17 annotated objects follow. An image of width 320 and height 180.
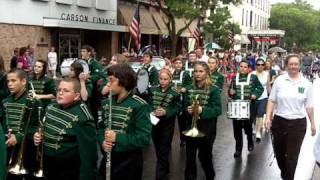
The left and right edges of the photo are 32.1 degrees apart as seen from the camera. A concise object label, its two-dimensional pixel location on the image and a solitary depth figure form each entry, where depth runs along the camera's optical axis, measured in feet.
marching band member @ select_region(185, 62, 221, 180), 24.32
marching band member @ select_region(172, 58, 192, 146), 32.86
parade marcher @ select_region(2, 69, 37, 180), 18.88
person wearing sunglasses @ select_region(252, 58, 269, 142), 38.11
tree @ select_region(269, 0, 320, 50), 309.22
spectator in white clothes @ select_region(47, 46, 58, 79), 76.33
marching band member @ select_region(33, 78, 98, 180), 15.69
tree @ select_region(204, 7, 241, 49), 107.86
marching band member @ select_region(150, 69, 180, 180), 25.39
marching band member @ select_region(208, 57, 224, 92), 32.76
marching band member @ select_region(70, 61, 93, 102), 29.54
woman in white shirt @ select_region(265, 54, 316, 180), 23.26
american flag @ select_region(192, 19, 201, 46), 97.25
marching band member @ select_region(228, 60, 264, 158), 32.91
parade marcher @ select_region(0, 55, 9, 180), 23.02
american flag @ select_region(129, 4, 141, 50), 68.49
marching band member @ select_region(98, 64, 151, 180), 15.75
